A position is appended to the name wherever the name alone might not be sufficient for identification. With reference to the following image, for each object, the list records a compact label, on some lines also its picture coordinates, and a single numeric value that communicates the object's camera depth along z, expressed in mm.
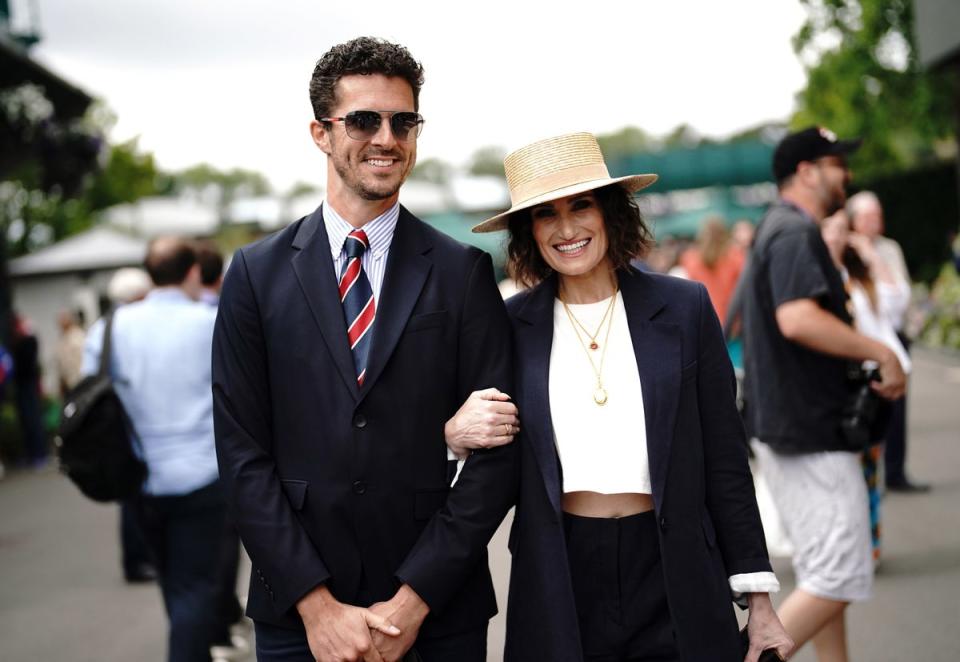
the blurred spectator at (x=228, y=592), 4770
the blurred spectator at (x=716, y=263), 9594
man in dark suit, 2496
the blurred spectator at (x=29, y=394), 13961
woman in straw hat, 2672
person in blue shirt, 4523
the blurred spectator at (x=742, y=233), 14178
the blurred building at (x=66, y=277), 19359
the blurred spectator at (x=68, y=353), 14078
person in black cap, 3982
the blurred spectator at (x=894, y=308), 7695
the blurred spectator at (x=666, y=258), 15006
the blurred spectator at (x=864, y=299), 4668
